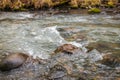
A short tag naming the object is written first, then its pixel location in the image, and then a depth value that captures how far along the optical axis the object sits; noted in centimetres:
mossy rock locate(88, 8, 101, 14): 1553
